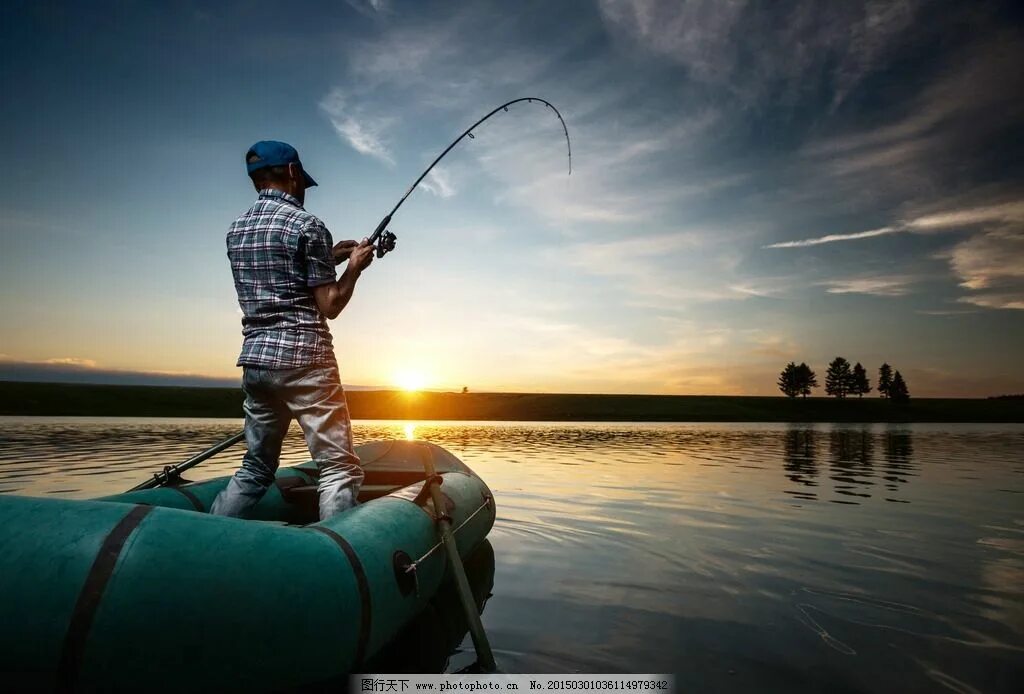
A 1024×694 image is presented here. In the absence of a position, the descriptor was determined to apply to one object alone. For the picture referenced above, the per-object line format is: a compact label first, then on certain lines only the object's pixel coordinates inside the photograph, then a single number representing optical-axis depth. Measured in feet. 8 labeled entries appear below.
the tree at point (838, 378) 507.30
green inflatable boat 7.59
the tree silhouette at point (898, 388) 474.33
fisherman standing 12.84
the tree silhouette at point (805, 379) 478.18
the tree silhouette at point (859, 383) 501.56
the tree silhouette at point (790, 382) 482.12
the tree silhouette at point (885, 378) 532.73
